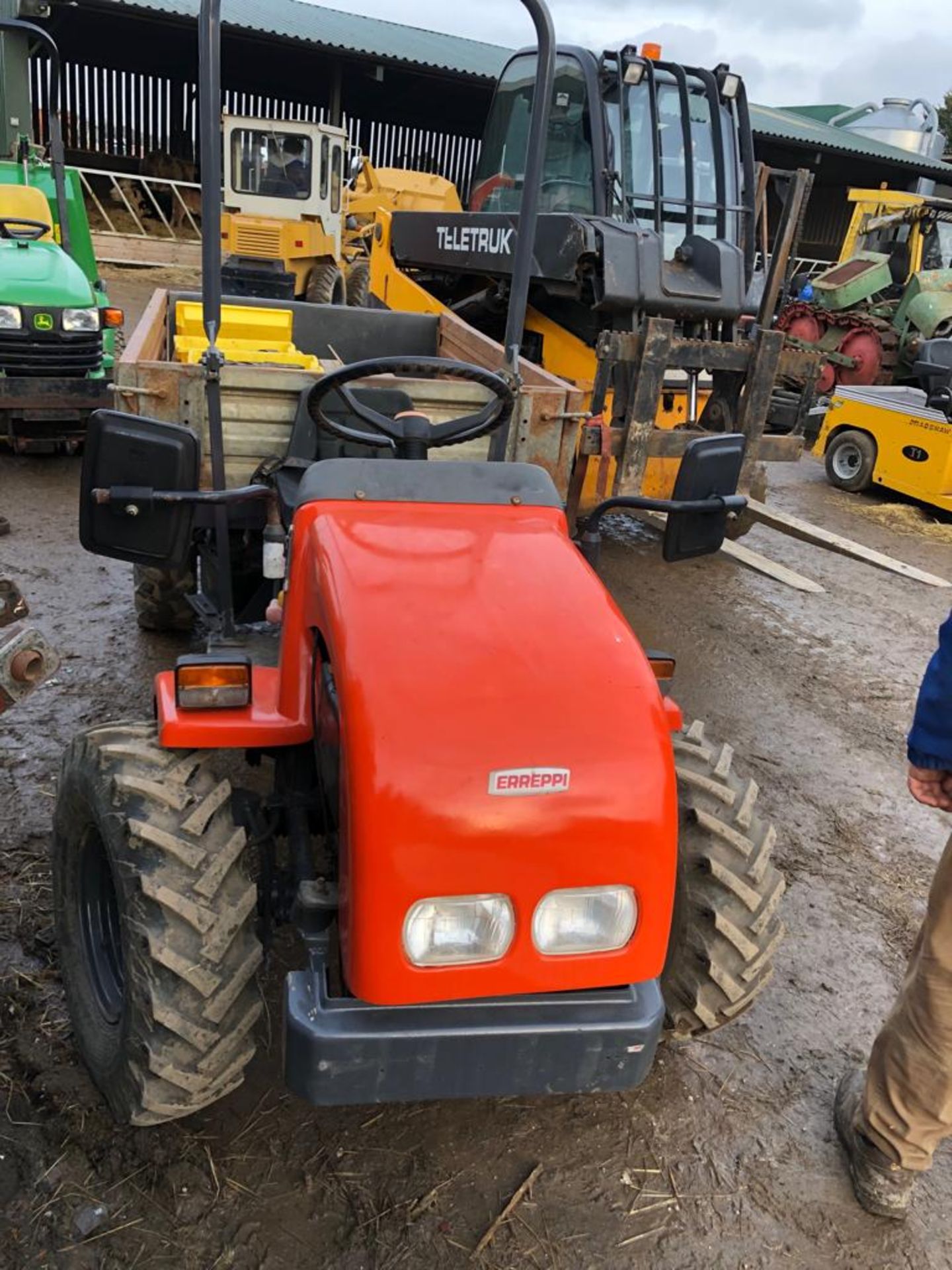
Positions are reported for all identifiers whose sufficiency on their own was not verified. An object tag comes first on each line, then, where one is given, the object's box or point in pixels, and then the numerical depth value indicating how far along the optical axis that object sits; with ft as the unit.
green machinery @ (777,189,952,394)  38.60
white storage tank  94.48
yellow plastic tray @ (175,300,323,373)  14.23
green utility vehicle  20.59
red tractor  5.84
